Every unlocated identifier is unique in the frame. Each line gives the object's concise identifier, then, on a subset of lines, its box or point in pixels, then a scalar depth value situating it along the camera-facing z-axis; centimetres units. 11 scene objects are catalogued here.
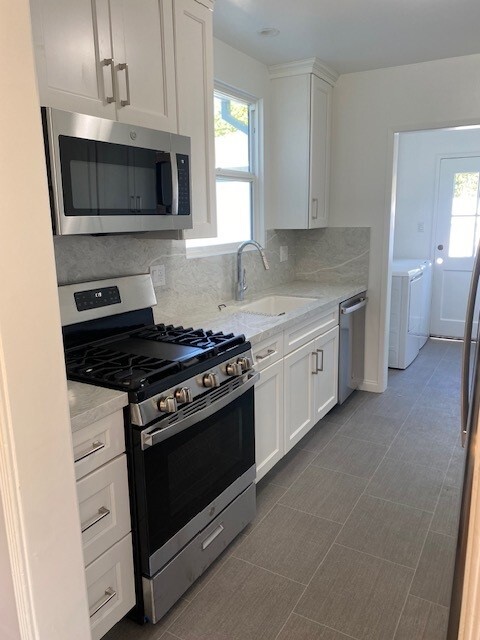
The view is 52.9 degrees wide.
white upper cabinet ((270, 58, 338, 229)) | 335
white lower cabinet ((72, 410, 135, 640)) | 144
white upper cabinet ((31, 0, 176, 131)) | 152
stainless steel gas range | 160
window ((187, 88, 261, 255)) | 306
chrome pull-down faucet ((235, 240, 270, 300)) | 304
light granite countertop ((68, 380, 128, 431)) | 138
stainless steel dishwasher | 345
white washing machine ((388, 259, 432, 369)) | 438
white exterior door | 523
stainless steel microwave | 154
